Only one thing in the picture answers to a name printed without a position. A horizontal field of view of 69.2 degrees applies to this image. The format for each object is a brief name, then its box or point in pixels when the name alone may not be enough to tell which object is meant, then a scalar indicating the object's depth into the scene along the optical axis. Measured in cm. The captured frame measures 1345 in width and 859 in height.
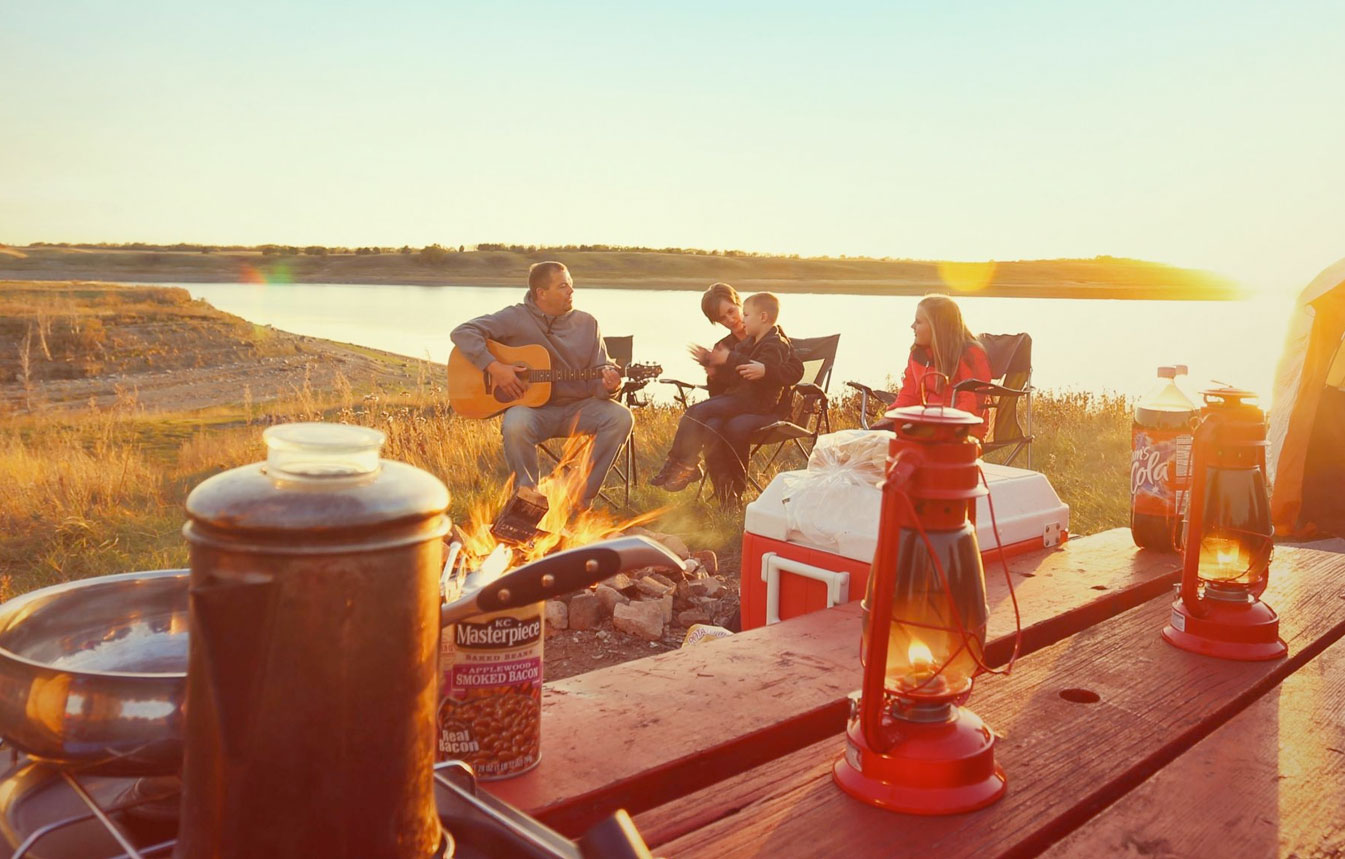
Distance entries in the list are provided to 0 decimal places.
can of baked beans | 96
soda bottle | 174
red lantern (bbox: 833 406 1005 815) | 91
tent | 463
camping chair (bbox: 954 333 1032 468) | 592
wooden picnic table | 91
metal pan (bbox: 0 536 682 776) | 69
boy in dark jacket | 584
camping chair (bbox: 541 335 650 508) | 599
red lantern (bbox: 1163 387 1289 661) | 136
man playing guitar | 568
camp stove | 72
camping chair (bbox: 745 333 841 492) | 581
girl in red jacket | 533
